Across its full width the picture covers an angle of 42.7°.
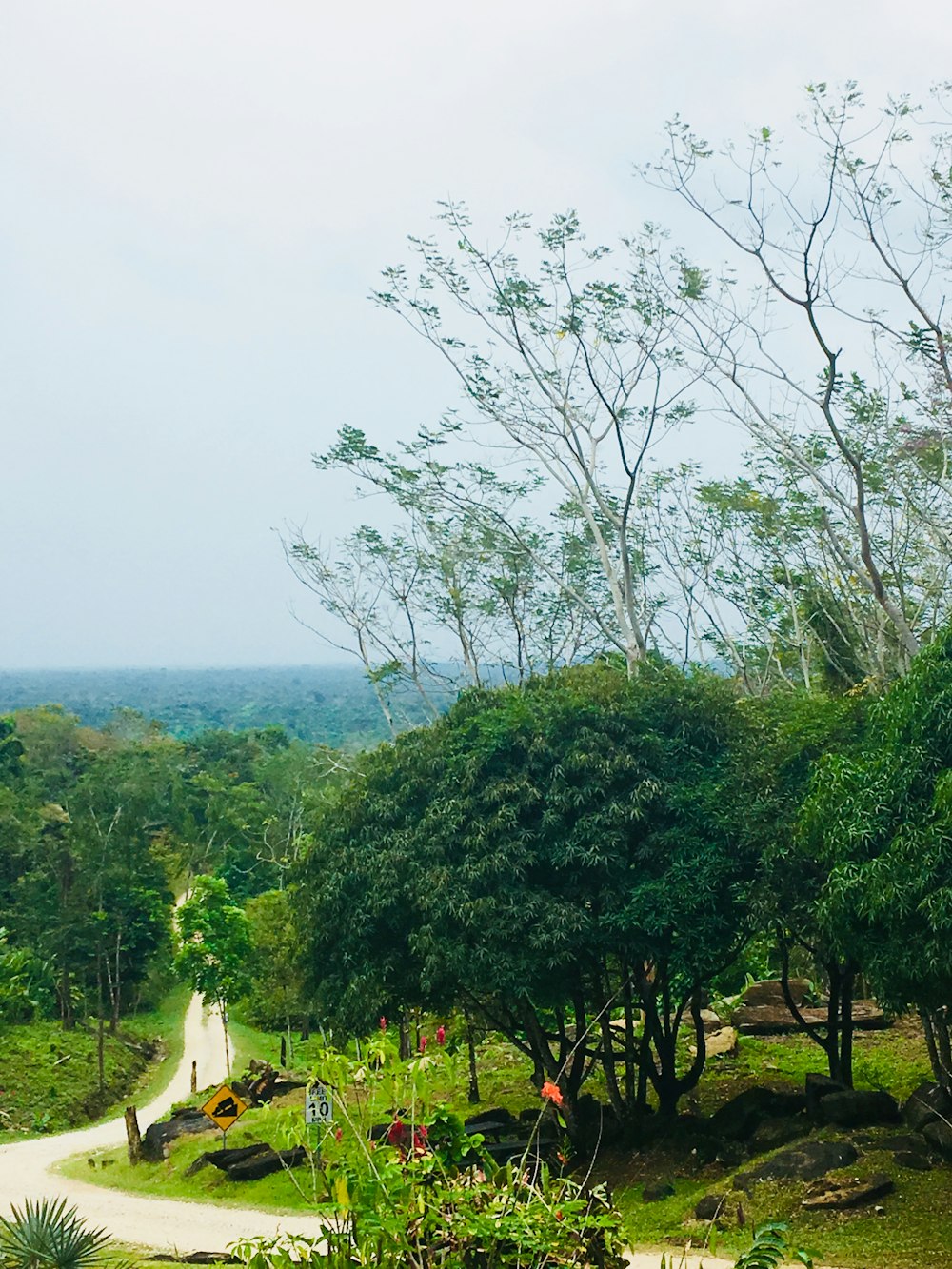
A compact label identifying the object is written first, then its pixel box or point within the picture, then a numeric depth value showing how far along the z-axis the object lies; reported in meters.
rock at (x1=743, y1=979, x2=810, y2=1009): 21.61
